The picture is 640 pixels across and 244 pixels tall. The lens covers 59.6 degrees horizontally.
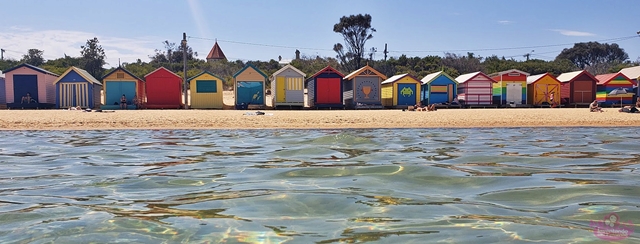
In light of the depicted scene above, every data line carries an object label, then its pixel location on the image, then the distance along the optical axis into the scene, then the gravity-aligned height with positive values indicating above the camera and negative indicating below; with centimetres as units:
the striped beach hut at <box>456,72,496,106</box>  3225 +35
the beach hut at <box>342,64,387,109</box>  3059 +56
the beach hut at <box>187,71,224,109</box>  2955 +38
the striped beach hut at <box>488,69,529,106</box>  3317 +45
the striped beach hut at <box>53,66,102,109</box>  2889 +55
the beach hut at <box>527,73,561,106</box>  3338 +38
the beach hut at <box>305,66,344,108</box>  3011 +52
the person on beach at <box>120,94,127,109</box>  2820 -15
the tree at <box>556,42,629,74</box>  7931 +587
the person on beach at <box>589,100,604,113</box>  2544 -61
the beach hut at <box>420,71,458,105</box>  3162 +43
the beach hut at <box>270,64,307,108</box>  2964 +54
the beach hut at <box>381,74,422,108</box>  3103 +32
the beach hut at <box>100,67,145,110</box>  2892 +67
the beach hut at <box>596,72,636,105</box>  3338 +39
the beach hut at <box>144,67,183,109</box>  2922 +55
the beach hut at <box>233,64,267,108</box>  2945 +62
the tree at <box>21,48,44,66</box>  5777 +461
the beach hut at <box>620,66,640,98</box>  3423 +131
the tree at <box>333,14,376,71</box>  5544 +612
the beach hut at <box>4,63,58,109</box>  2903 +69
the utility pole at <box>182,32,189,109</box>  2851 +166
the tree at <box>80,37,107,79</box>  4888 +373
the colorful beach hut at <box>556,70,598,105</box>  3381 +36
